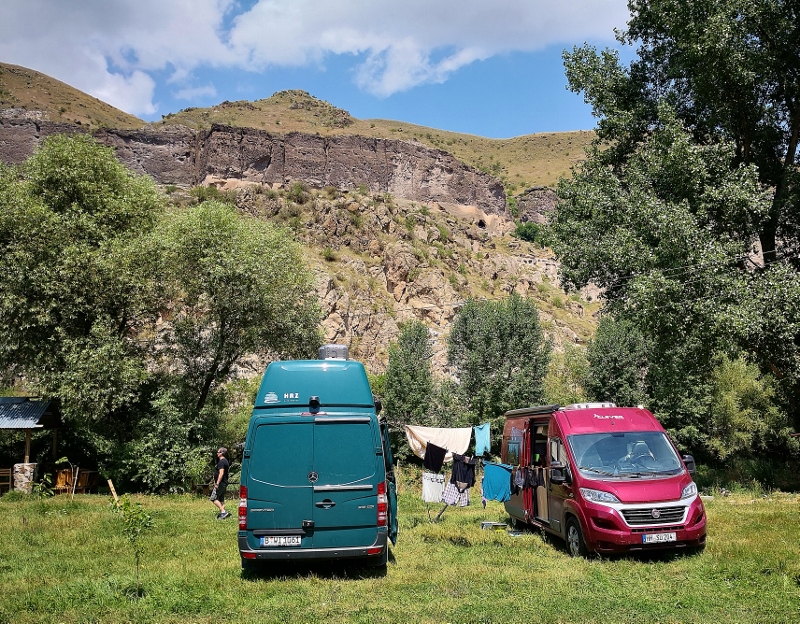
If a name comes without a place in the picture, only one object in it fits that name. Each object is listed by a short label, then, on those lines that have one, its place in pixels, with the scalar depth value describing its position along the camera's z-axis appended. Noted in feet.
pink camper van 26.73
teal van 25.34
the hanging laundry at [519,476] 36.37
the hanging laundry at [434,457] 45.98
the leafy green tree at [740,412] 105.70
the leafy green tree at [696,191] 47.83
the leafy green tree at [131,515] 25.91
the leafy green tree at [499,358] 109.40
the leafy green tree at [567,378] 122.11
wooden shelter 58.03
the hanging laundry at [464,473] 44.86
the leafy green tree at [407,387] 111.45
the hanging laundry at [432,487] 48.80
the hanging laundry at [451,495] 43.29
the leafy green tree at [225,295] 65.92
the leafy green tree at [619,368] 111.24
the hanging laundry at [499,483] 40.14
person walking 46.95
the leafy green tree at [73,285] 61.62
